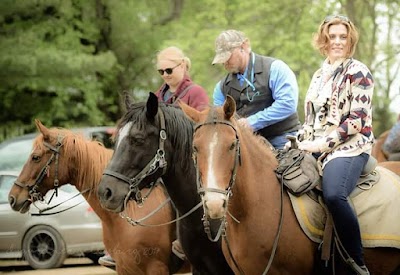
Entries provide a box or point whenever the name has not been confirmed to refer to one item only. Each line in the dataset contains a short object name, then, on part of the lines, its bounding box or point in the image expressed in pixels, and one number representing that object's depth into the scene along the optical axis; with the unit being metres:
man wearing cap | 15.55
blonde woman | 16.77
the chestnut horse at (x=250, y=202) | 12.23
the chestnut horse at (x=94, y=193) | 16.34
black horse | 14.30
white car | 27.69
